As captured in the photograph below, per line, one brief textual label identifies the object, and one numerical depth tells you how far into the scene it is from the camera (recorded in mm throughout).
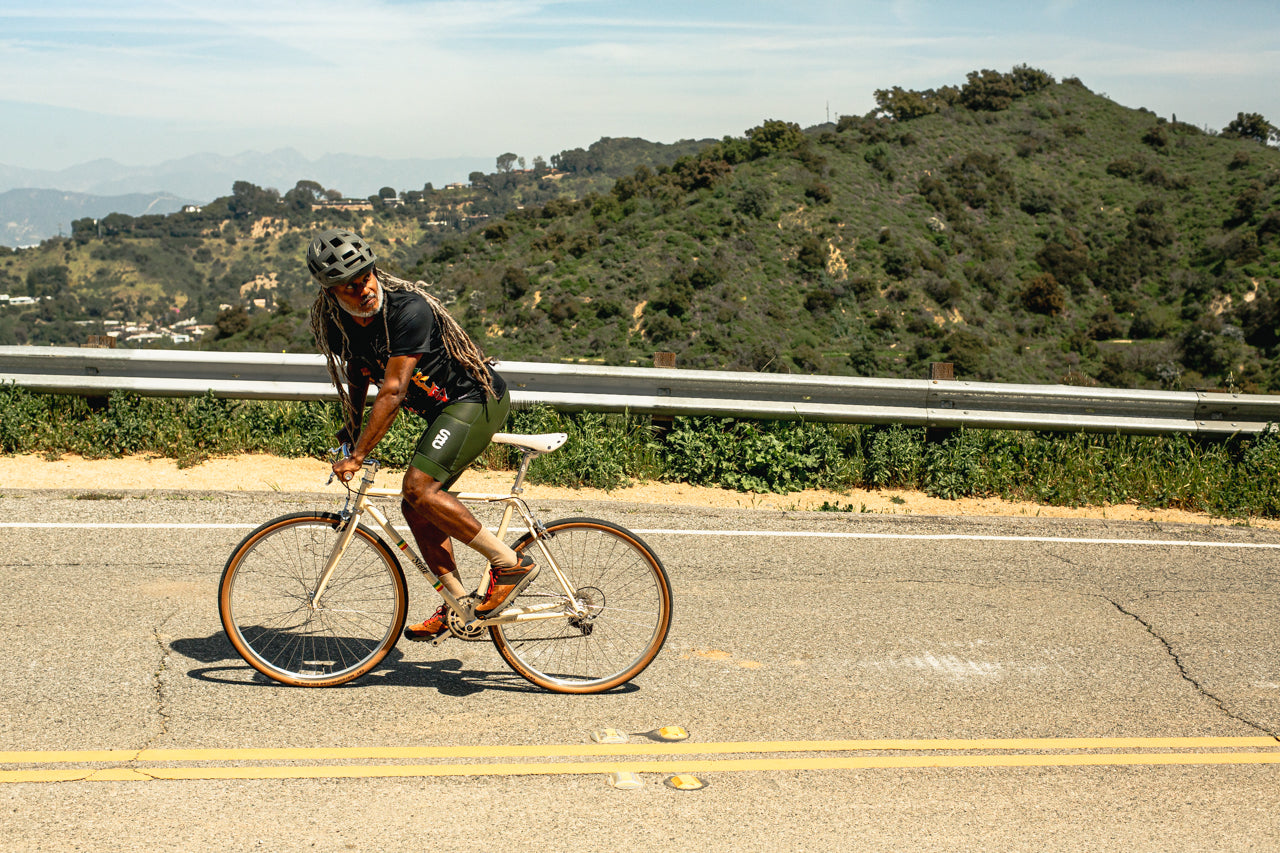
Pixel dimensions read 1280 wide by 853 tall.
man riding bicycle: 4227
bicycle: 4500
